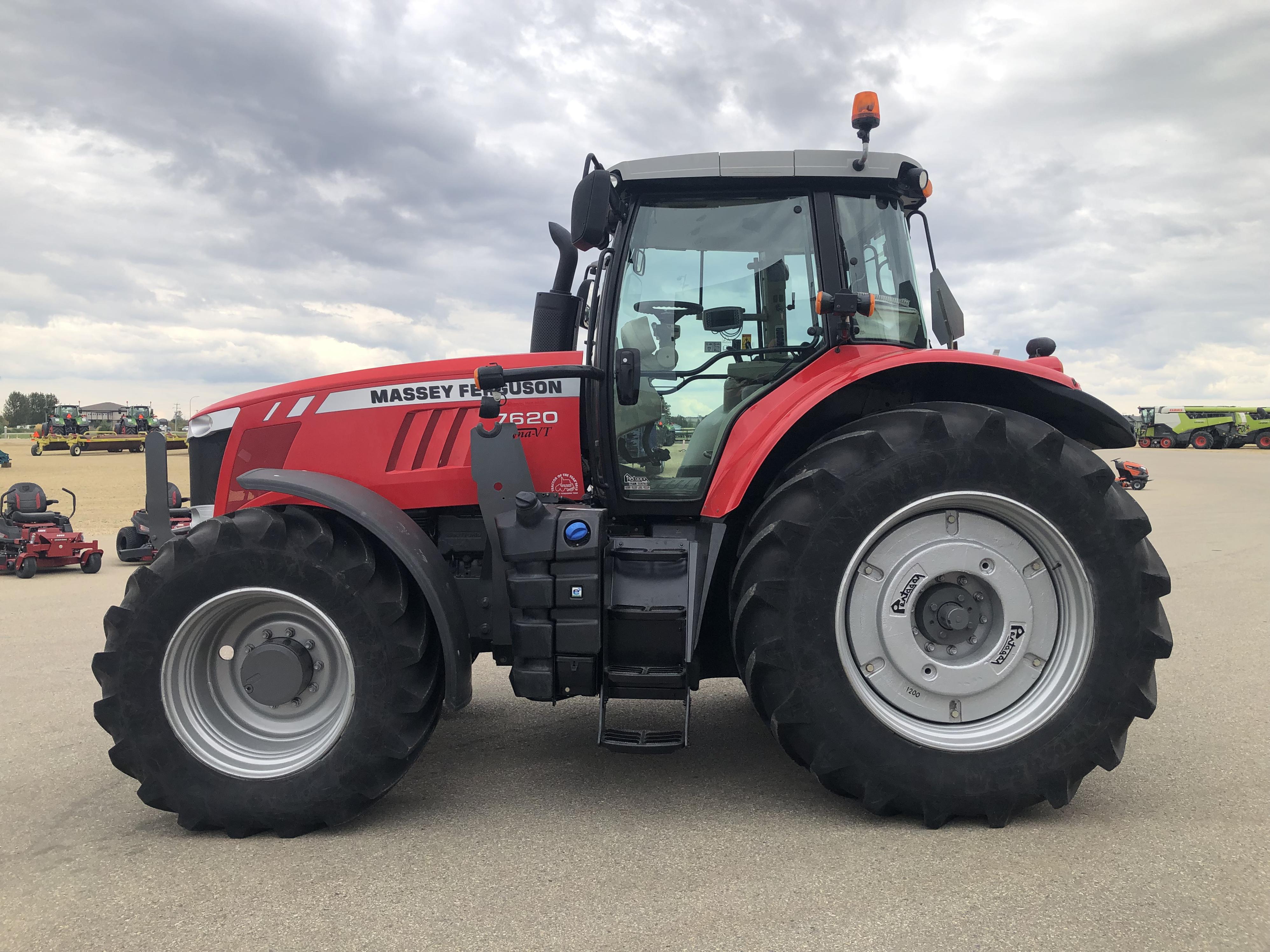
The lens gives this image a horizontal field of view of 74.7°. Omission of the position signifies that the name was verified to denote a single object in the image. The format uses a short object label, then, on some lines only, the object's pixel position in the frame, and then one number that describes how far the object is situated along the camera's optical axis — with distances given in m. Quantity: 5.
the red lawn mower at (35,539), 9.44
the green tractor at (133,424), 46.72
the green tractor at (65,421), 45.66
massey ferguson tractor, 2.90
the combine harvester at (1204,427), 40.06
